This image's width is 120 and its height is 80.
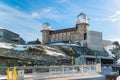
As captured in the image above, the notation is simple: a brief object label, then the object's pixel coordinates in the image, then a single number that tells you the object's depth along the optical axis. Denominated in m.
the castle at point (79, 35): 50.08
